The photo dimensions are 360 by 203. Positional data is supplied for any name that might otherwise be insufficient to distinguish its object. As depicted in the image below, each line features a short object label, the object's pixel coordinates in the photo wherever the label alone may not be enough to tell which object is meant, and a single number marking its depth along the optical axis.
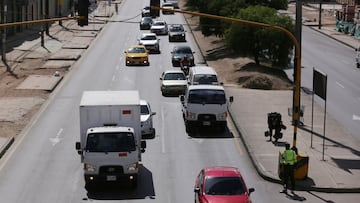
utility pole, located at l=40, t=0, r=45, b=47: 97.99
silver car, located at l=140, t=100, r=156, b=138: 34.19
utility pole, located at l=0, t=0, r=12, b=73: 57.79
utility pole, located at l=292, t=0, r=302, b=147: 37.97
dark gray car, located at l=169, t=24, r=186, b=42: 78.19
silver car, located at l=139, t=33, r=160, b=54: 69.38
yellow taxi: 60.81
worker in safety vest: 25.83
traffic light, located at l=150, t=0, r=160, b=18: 31.44
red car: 21.78
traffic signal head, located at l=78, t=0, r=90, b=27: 30.18
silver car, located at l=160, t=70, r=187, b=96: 46.03
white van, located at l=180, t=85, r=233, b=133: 35.56
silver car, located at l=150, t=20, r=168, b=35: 85.38
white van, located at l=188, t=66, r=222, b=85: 43.81
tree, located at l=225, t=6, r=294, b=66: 55.66
